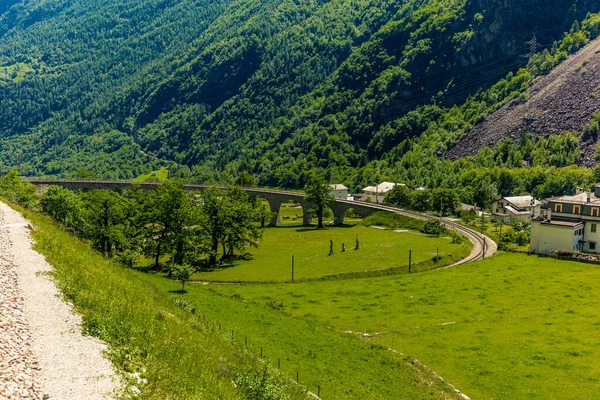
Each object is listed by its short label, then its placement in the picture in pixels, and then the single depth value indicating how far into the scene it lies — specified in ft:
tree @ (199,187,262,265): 283.59
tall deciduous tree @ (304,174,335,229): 407.85
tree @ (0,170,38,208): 261.44
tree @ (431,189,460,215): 427.33
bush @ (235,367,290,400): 83.82
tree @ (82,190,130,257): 244.63
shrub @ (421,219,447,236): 331.57
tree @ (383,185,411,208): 465.88
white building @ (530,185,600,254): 258.57
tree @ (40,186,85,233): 251.60
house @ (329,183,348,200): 524.93
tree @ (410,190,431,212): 435.53
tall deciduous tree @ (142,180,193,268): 260.62
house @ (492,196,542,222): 410.10
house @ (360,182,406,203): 521.86
